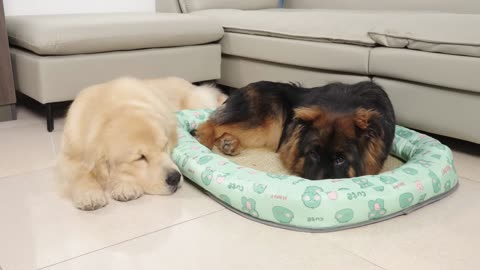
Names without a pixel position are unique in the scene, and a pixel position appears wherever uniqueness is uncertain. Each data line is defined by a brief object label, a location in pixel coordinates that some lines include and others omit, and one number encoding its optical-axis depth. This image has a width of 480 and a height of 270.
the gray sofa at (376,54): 2.46
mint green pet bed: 1.71
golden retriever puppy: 1.89
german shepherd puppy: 2.03
